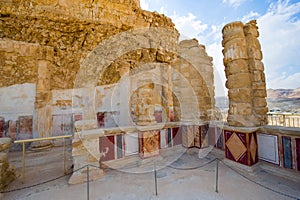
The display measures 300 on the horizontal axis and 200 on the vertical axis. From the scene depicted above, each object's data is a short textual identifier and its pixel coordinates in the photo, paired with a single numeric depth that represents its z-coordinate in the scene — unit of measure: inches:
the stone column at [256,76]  122.5
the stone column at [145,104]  146.1
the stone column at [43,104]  209.9
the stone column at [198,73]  168.6
